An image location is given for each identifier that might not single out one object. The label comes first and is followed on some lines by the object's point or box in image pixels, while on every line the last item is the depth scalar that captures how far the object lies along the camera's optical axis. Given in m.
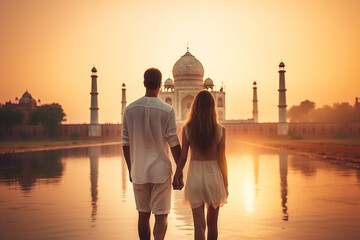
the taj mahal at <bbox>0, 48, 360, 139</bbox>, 49.41
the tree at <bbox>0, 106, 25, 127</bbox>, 52.25
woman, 4.11
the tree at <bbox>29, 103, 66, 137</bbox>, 51.53
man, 4.04
